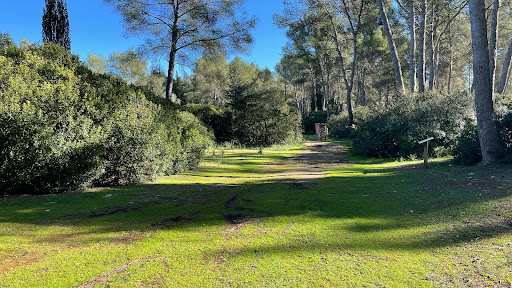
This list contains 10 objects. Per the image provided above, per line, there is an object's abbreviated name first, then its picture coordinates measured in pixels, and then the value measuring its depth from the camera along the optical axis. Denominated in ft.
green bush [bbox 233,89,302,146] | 69.21
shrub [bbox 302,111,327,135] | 138.10
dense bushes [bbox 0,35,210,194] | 18.22
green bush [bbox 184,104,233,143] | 70.28
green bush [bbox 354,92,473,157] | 38.83
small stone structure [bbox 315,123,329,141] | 91.62
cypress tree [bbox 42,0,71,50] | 45.57
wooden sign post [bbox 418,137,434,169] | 29.25
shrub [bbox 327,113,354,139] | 94.53
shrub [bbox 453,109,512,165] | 24.09
